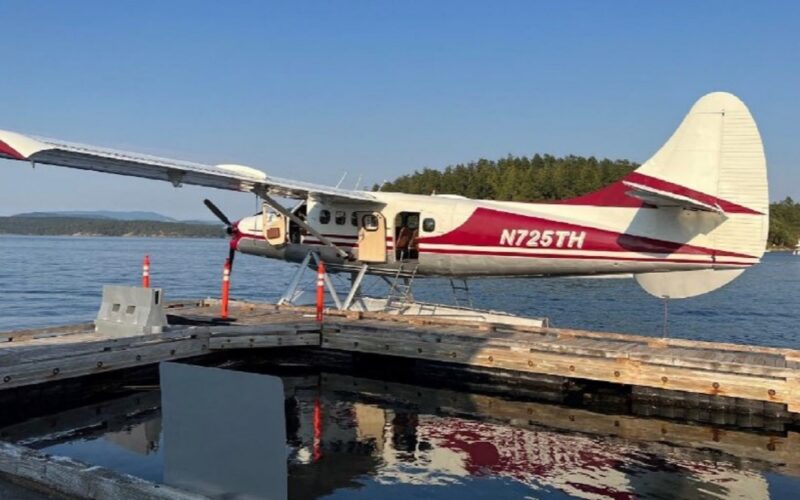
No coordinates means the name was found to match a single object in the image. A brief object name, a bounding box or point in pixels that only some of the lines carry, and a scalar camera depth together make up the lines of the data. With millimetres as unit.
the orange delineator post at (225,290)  12057
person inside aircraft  14188
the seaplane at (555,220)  11047
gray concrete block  9648
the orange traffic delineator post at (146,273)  12953
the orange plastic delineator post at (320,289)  11445
